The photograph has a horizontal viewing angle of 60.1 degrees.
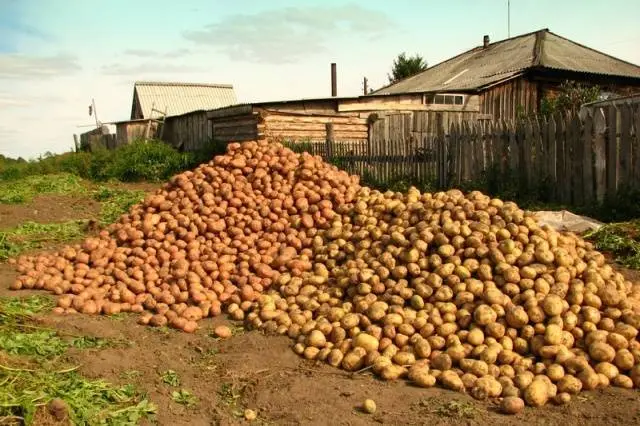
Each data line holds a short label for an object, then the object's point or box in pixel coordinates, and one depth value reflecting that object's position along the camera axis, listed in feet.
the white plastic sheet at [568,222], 23.59
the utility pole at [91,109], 115.29
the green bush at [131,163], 60.29
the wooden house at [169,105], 75.51
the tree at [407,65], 124.06
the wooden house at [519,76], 65.98
